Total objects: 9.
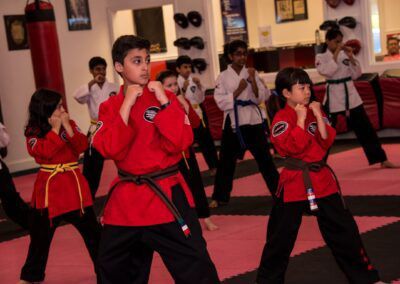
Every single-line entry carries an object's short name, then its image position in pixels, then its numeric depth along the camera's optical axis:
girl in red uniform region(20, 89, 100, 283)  4.85
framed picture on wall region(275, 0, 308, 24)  14.26
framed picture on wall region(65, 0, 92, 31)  12.44
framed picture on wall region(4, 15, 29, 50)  11.42
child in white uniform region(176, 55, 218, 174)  7.97
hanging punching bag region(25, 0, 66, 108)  9.74
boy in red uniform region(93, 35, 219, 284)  3.27
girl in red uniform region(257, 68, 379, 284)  4.00
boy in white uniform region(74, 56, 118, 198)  7.77
